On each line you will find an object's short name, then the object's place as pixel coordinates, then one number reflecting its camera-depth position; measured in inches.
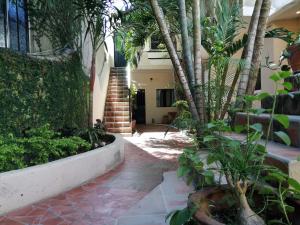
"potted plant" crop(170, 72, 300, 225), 69.7
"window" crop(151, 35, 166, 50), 560.8
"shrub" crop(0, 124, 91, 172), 146.9
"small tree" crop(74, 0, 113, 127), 241.4
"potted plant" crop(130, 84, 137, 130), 500.5
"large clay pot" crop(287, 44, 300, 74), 180.2
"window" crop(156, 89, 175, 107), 650.2
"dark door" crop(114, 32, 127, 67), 595.5
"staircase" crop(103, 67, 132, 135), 427.5
